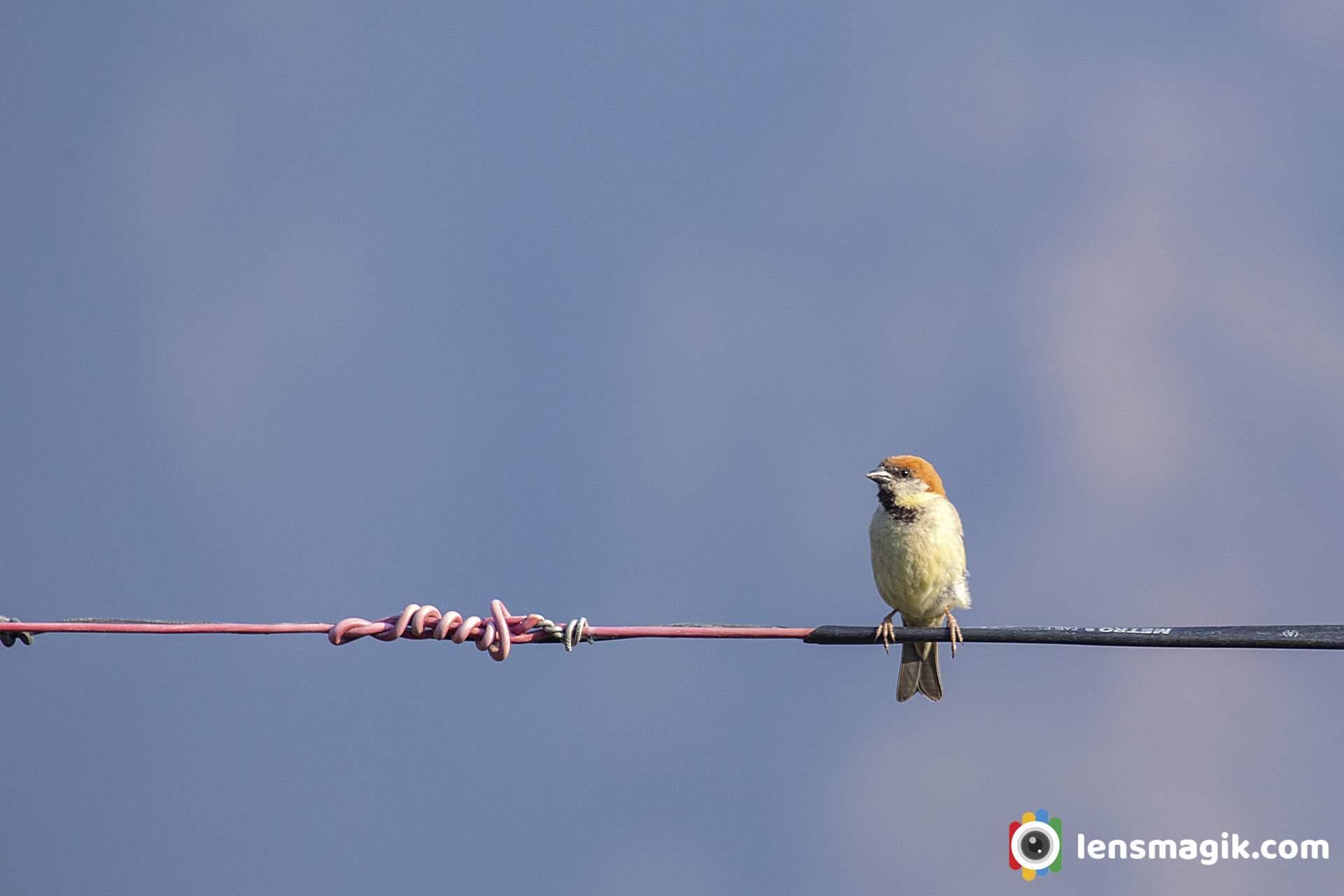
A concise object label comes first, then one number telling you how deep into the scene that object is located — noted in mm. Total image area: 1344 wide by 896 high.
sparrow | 18531
